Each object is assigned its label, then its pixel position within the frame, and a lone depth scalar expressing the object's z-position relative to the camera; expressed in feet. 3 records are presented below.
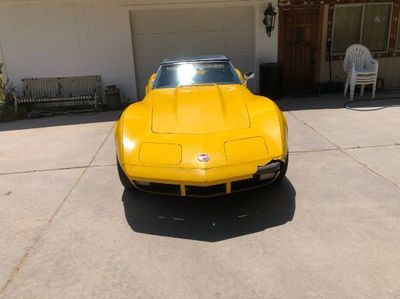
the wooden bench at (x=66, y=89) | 30.71
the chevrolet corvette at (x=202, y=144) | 10.61
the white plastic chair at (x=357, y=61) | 29.58
